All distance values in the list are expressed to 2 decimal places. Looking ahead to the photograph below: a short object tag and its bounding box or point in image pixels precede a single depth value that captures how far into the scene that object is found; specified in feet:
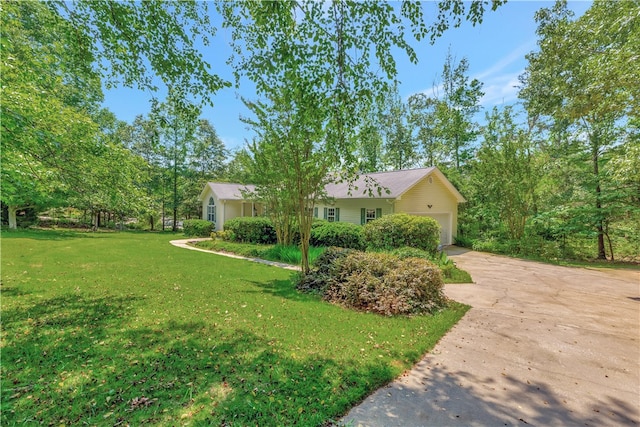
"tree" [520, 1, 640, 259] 15.15
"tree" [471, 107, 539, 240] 46.44
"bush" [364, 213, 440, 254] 33.19
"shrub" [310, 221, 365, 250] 38.80
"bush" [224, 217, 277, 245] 49.84
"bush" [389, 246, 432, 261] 27.89
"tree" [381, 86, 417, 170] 88.48
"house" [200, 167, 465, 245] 48.47
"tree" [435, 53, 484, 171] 74.23
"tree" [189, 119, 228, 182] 112.78
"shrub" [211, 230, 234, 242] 54.03
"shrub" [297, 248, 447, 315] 17.75
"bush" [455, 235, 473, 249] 54.11
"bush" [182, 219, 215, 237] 68.13
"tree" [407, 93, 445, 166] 83.25
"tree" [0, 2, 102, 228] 12.30
